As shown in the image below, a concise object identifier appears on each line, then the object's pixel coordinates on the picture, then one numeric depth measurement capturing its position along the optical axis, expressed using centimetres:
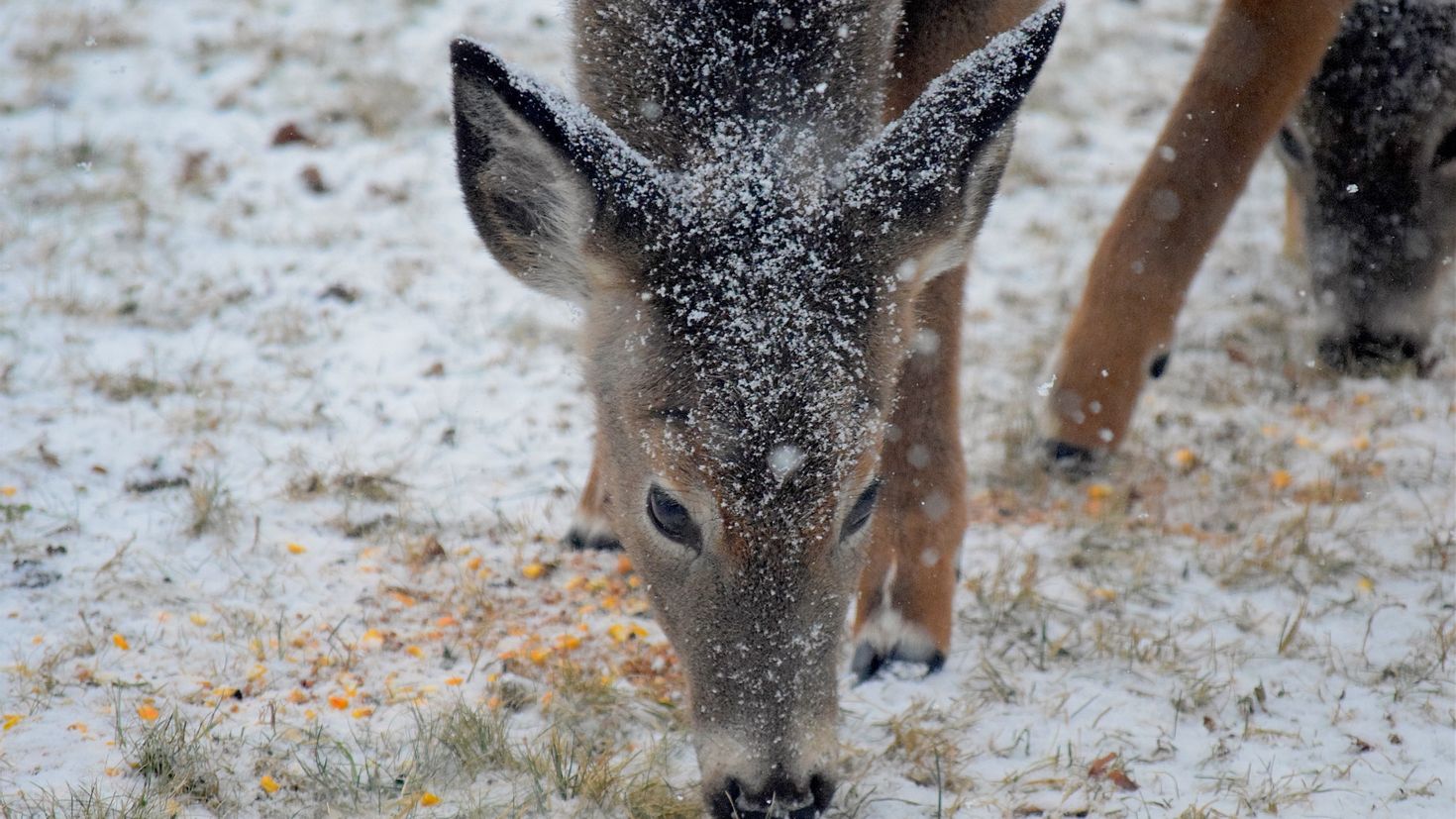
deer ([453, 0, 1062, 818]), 650
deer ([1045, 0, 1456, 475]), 1098
